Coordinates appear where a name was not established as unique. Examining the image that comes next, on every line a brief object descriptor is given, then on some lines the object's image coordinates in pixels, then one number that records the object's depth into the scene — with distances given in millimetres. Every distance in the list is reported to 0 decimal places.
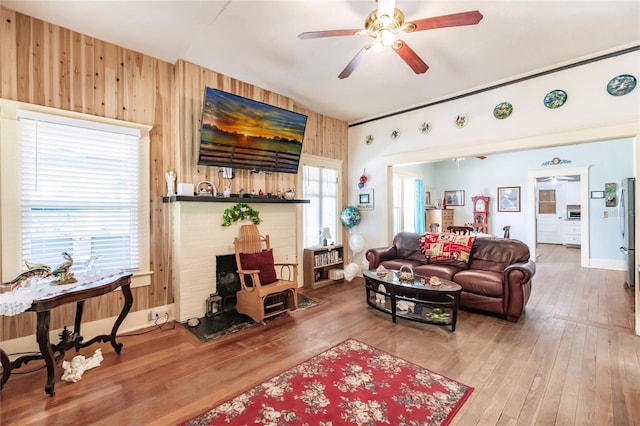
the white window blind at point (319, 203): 5000
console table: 2012
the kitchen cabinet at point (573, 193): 8952
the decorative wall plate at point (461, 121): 4219
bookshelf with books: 4734
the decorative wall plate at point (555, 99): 3430
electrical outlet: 3231
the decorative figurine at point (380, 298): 3848
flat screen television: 3363
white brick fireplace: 3295
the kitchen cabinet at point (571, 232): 8812
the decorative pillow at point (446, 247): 4117
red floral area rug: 1767
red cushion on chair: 3508
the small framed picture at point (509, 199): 7582
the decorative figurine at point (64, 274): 2328
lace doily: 1880
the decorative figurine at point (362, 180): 5473
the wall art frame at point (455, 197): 8688
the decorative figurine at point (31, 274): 2150
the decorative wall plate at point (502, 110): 3823
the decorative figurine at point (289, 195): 4277
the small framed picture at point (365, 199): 5438
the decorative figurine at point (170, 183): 3275
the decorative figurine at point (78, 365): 2191
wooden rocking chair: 3246
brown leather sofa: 3225
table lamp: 5039
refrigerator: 4345
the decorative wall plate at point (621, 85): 3037
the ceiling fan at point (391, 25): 1966
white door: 9406
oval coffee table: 3068
